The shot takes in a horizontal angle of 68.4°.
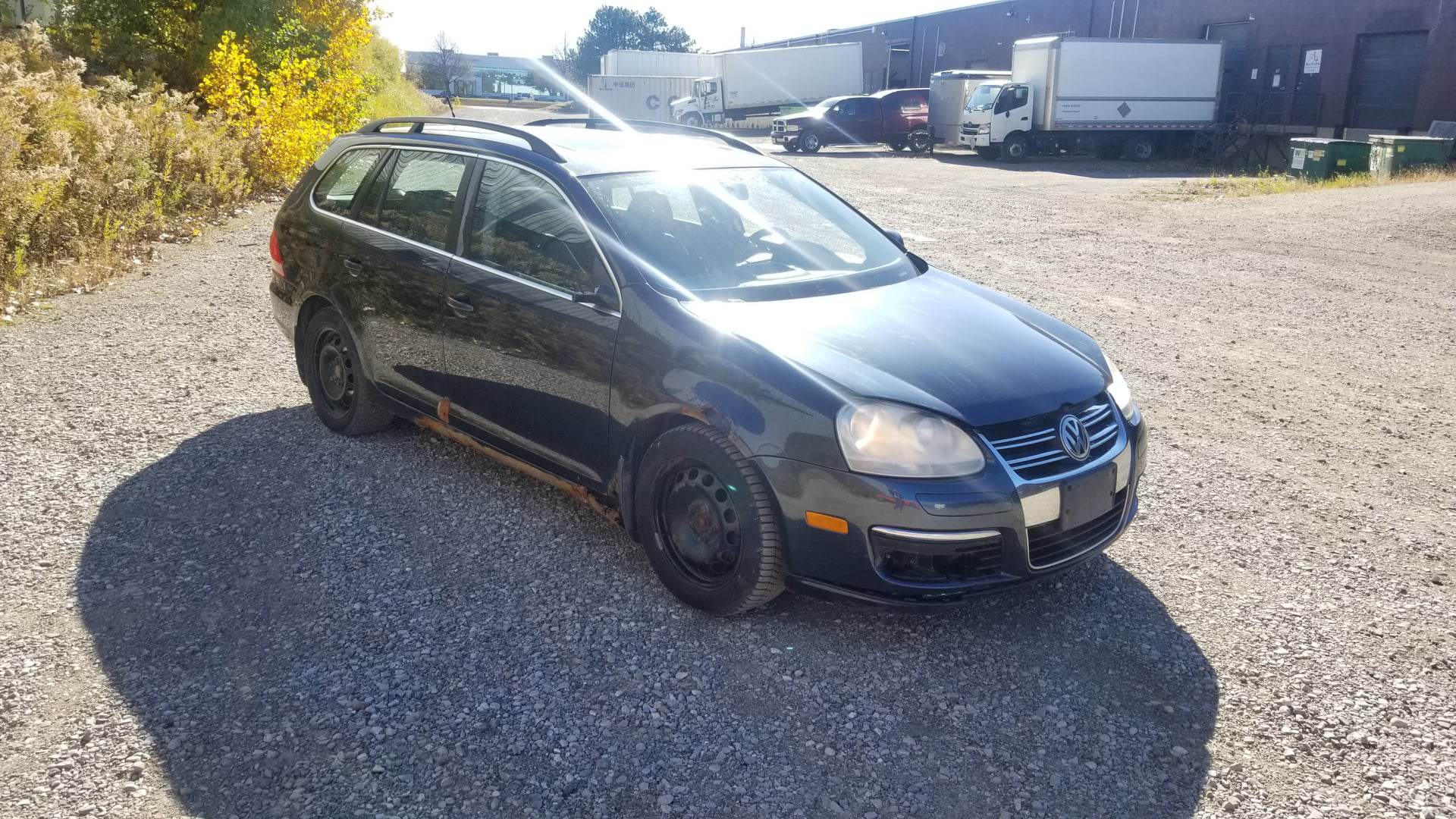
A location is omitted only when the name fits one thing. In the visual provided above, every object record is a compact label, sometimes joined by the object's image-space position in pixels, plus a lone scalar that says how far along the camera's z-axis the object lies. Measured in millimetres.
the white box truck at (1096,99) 28734
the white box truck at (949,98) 31281
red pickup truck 32906
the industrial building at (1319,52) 28281
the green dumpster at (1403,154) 20891
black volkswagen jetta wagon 3387
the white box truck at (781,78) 42844
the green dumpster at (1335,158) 21219
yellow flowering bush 14766
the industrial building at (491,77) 90750
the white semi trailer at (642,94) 50375
